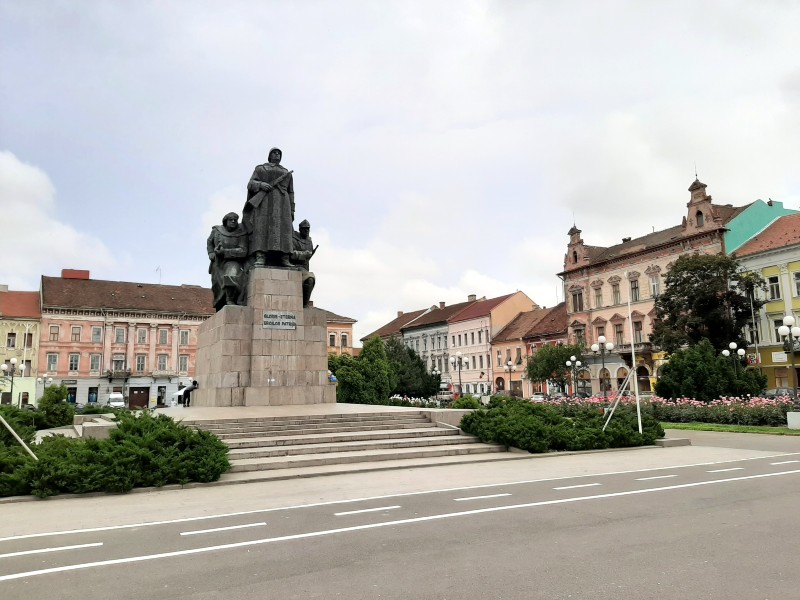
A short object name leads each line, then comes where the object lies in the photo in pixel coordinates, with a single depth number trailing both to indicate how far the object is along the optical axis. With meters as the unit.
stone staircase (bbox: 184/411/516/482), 12.16
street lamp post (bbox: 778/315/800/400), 21.22
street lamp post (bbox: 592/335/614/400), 27.17
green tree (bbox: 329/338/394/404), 37.88
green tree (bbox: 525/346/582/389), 55.59
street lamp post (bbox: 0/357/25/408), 61.26
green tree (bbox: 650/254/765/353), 45.53
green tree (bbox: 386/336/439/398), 51.38
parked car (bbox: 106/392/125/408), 41.49
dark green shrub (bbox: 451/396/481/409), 20.02
